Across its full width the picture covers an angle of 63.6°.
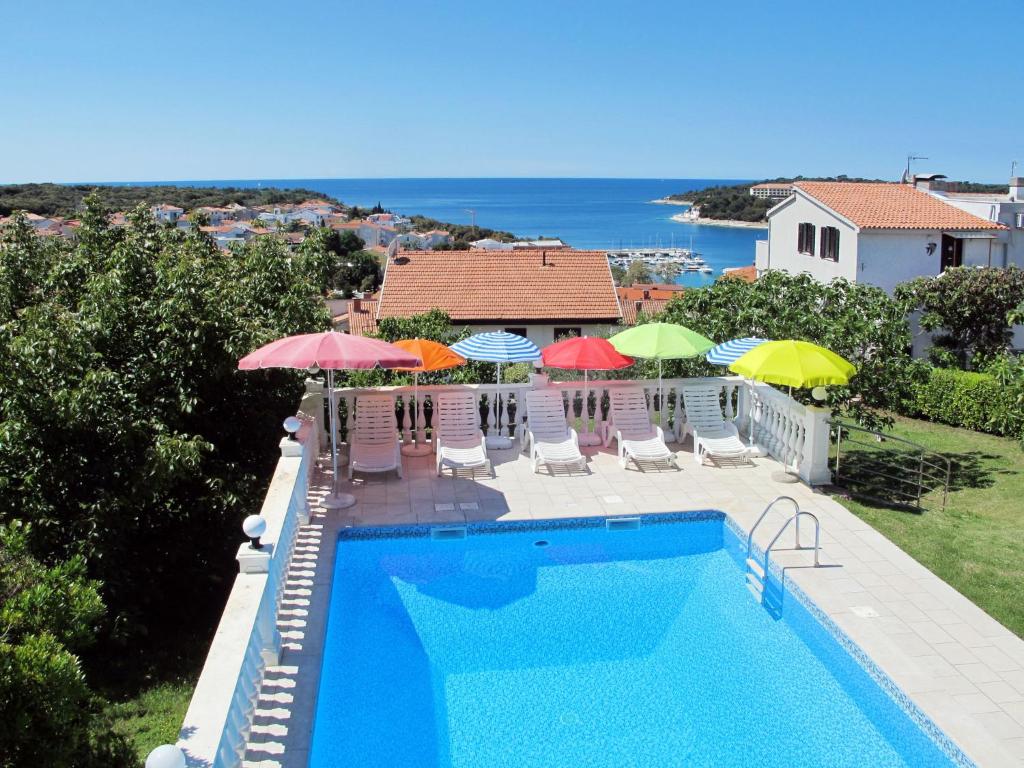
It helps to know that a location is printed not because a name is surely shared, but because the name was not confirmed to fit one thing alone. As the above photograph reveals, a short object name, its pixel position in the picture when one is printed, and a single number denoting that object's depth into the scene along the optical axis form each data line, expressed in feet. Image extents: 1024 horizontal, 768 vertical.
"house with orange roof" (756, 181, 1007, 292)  117.70
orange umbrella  38.50
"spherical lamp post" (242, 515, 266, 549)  21.48
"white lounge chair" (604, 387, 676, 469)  41.39
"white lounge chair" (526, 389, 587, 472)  39.47
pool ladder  27.99
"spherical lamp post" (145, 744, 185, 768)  11.68
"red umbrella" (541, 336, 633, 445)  38.93
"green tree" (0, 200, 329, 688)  27.04
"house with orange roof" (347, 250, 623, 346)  137.69
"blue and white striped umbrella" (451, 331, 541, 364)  39.69
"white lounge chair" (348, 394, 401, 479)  37.88
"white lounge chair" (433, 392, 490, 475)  38.88
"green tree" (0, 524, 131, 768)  12.02
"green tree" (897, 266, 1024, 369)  92.94
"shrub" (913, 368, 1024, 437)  64.39
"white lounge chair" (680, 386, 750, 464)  40.50
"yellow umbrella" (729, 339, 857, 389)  34.53
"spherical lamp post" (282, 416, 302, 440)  30.99
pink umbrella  30.81
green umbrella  38.75
